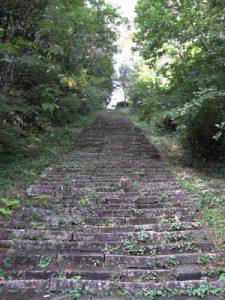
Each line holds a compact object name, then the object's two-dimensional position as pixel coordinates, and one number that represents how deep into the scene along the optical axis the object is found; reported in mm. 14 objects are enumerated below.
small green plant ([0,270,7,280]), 4095
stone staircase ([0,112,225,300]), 3910
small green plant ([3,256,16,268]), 4391
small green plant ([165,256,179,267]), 4437
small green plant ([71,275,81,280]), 4105
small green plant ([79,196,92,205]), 6365
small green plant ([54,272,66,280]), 4091
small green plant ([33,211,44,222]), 5637
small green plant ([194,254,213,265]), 4430
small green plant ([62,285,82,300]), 3754
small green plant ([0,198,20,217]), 5465
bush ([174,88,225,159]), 7270
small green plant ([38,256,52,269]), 4398
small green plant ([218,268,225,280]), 4079
